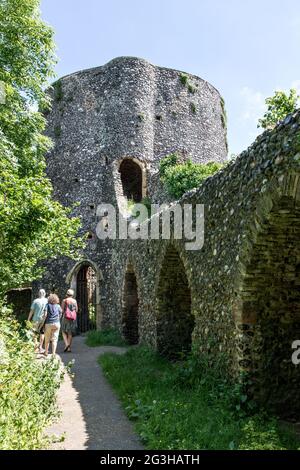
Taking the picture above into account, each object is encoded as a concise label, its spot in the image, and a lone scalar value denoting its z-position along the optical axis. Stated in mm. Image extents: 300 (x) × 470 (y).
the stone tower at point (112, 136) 17469
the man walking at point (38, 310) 9953
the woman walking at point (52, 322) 9961
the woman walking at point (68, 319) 11734
